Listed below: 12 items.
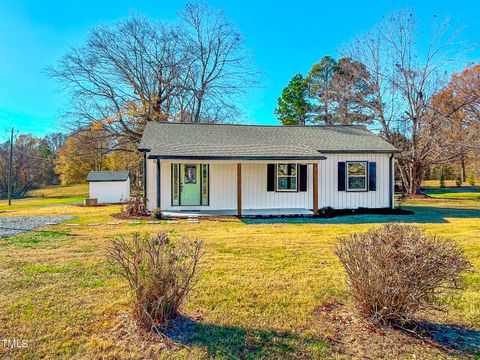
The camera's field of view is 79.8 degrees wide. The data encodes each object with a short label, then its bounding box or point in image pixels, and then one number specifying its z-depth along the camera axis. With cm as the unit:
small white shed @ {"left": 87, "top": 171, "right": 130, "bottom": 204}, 1750
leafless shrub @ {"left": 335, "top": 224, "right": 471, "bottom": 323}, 264
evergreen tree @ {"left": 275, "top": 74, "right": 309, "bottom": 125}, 2942
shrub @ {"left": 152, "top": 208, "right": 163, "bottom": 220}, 1050
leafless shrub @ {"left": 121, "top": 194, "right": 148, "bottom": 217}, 1115
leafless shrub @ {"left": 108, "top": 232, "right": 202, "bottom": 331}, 277
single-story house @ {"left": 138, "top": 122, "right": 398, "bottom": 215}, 1189
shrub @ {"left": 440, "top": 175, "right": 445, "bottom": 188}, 2788
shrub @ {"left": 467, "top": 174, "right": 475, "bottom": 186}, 2967
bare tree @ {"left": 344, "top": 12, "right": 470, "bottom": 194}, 1959
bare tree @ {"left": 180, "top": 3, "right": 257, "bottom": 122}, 2530
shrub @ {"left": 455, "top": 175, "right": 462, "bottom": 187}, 2829
